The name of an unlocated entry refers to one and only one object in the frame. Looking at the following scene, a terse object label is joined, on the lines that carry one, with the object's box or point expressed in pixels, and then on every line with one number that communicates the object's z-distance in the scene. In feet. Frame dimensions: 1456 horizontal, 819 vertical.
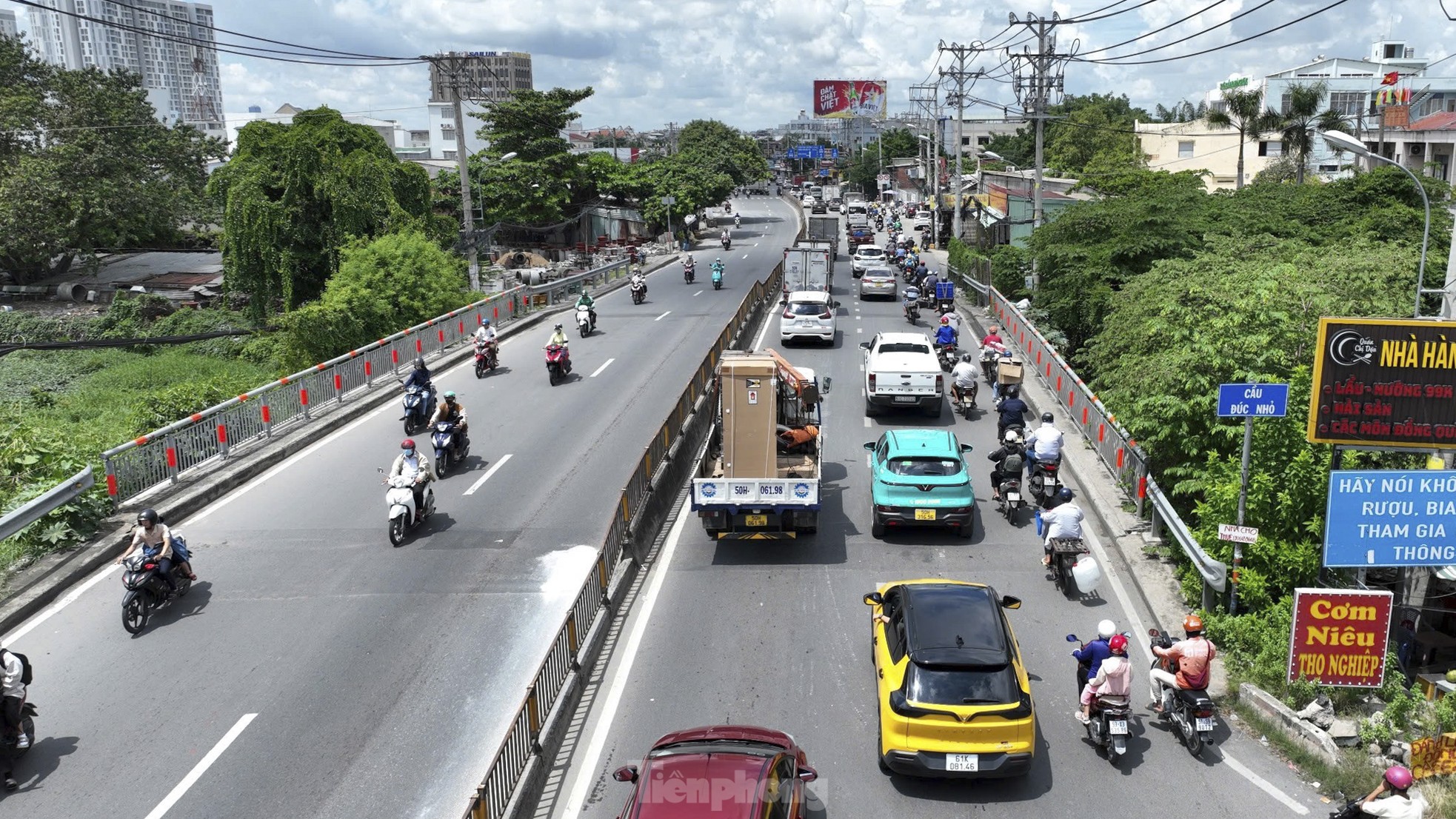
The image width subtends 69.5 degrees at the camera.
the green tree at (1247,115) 194.18
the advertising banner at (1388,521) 36.19
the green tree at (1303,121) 182.70
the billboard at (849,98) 505.66
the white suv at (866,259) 164.04
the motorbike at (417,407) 68.49
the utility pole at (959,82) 189.68
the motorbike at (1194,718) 32.37
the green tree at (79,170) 159.12
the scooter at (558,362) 84.38
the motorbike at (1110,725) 31.81
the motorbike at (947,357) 87.81
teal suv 49.85
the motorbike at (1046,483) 54.24
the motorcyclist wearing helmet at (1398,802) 25.77
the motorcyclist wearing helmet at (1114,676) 31.89
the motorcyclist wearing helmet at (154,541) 41.73
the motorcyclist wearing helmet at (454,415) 61.00
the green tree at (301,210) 120.67
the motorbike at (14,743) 31.07
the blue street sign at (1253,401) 37.50
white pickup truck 73.10
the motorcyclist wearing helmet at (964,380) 74.74
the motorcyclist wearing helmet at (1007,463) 53.47
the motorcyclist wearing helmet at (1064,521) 44.19
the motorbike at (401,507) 49.55
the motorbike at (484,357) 87.10
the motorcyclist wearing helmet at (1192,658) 32.65
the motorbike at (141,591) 40.65
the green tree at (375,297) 98.84
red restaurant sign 34.45
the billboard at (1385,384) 35.58
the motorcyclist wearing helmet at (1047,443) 54.03
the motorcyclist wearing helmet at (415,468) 50.88
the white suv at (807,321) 101.96
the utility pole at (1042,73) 126.82
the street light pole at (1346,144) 43.32
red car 24.58
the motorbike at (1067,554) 44.42
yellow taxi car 29.84
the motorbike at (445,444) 60.39
